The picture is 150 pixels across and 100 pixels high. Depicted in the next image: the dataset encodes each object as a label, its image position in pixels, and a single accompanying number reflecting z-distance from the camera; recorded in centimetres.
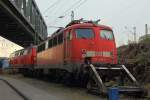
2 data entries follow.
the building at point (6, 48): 6122
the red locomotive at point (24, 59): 2095
